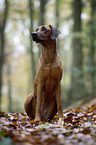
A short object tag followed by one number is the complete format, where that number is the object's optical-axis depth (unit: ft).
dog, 15.56
